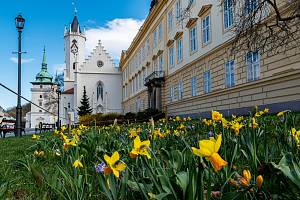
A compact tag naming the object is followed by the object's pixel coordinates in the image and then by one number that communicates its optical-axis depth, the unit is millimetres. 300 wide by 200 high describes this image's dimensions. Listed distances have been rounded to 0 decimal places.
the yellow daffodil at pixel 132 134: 2604
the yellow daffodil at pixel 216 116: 1805
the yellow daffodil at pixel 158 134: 2384
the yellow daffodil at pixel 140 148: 1042
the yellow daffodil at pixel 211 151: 710
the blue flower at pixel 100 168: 1131
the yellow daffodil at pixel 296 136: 1428
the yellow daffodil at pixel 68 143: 1944
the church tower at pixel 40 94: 72547
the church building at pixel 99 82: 50504
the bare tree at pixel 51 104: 56782
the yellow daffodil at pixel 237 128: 2015
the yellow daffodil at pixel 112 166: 944
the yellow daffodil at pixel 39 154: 3065
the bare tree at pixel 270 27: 7910
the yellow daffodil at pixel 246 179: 861
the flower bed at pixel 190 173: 875
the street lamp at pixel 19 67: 11563
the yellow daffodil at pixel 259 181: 813
